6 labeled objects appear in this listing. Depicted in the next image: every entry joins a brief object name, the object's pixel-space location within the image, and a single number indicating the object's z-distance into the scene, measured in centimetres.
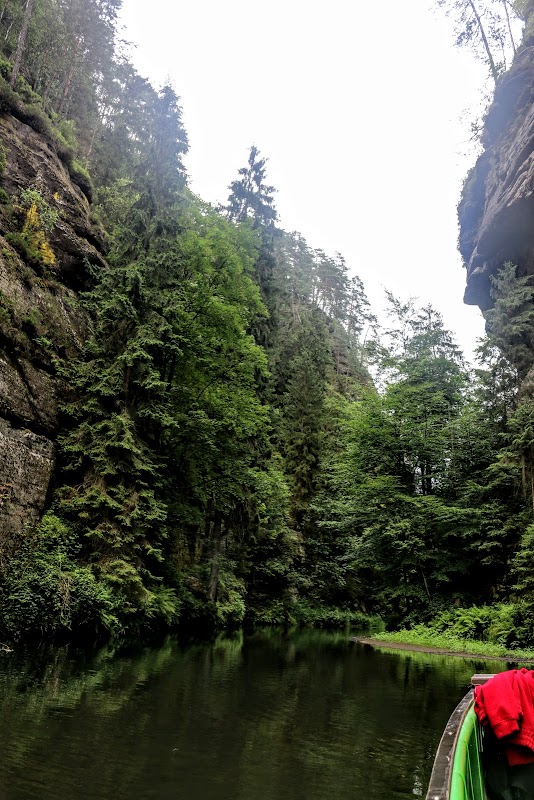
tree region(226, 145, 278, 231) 3750
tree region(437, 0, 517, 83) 3100
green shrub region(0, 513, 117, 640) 1304
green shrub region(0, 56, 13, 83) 2341
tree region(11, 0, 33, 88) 2303
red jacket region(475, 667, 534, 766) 351
